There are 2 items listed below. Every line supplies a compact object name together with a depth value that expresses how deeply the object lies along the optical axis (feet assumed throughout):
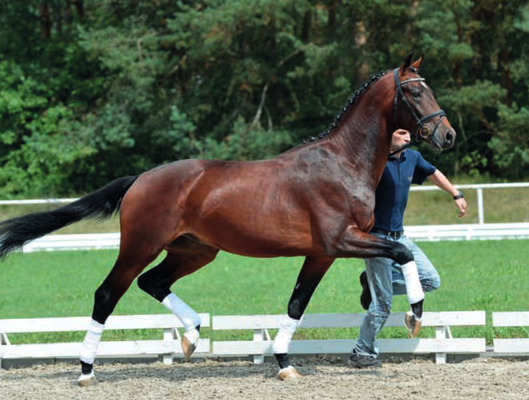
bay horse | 39.78
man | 42.91
